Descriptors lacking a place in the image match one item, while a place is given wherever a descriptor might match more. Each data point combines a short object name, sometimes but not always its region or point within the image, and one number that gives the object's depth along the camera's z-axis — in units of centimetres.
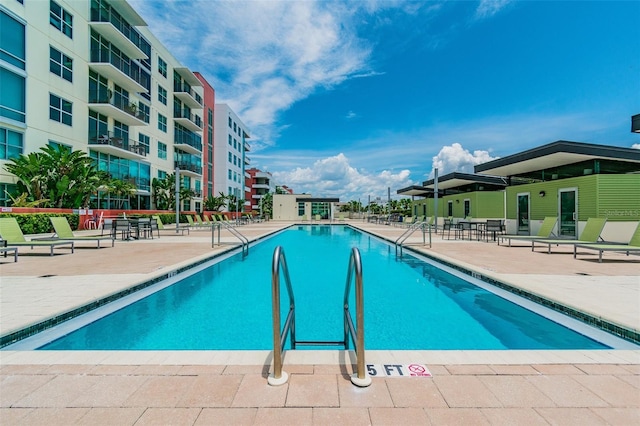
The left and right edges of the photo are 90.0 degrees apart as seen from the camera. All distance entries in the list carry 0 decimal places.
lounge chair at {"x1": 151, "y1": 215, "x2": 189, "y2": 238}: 1620
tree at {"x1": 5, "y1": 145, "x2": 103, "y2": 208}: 1519
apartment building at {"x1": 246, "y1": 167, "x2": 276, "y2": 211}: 7006
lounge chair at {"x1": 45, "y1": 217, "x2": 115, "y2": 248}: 1036
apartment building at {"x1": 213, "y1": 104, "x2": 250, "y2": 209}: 4481
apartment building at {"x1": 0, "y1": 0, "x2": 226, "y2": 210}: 1599
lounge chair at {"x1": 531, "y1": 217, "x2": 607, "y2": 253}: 969
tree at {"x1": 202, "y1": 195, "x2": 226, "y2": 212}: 3722
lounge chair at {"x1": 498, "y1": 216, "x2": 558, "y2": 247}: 1145
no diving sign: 248
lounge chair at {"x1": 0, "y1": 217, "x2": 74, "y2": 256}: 877
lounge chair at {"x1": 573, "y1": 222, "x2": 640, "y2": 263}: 781
